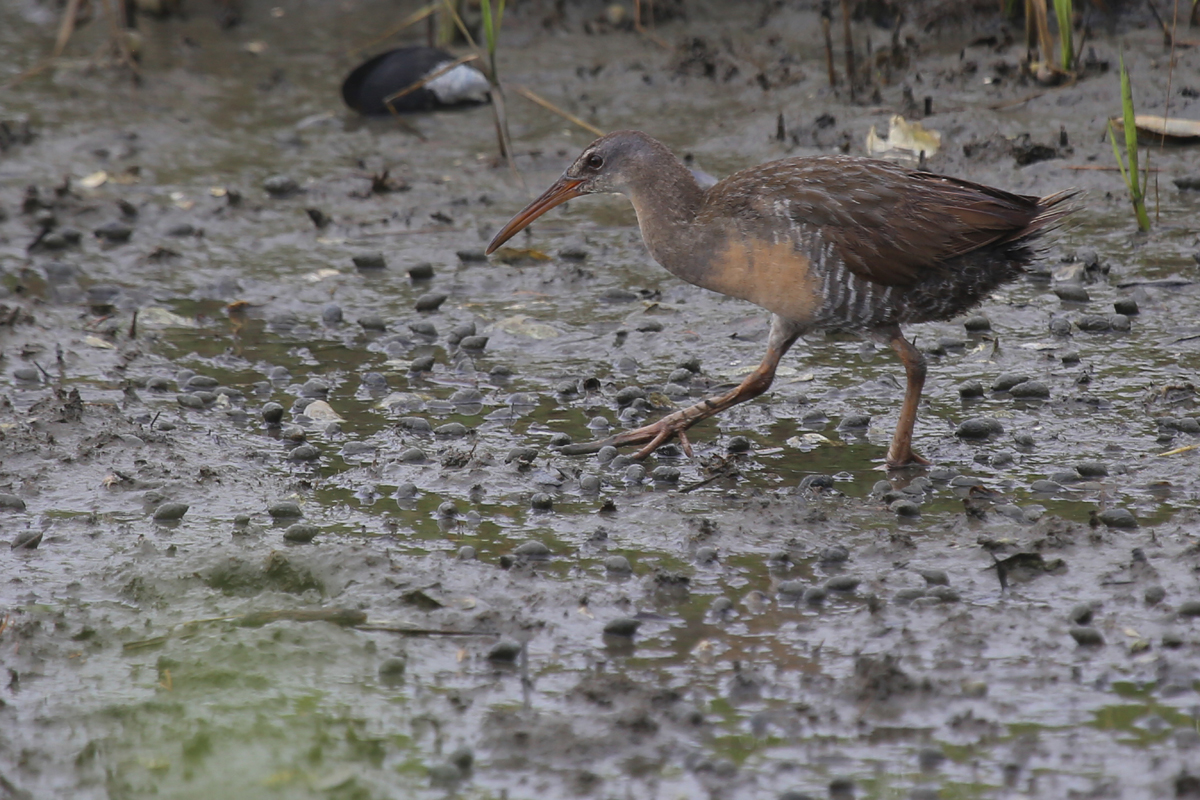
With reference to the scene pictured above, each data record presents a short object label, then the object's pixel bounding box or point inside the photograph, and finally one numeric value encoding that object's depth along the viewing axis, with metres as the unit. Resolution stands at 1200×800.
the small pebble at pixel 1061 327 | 11.89
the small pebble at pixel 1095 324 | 11.92
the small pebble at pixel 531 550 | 8.79
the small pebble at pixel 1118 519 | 8.69
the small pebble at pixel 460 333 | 12.65
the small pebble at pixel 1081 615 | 7.66
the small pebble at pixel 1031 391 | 10.84
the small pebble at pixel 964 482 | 9.59
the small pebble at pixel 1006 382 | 11.02
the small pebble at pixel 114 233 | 15.09
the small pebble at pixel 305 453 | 10.45
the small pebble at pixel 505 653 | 7.68
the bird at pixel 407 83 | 17.47
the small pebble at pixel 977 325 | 12.20
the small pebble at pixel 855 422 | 10.70
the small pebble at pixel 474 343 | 12.55
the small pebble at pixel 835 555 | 8.58
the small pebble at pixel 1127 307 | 12.06
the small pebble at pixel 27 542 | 9.14
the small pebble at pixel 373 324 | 13.05
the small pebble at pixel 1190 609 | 7.64
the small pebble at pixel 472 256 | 14.30
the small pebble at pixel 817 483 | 9.68
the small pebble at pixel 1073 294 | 12.50
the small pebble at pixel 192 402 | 11.39
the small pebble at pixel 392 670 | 7.60
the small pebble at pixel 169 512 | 9.49
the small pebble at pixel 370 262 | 14.35
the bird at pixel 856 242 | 9.48
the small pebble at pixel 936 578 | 8.18
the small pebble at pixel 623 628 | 7.87
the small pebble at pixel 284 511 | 9.51
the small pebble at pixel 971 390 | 11.04
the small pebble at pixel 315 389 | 11.62
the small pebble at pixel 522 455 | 10.21
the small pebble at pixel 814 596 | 8.13
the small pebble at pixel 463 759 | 6.71
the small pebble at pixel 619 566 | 8.59
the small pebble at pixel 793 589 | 8.20
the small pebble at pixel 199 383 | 11.80
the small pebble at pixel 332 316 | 13.25
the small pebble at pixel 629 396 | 11.41
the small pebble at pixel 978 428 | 10.31
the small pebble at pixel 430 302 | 13.32
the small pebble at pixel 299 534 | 9.09
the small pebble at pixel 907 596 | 8.02
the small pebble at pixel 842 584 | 8.20
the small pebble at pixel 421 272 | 14.05
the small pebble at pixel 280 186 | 15.96
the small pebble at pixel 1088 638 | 7.46
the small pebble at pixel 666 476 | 10.05
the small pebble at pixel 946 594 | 8.01
